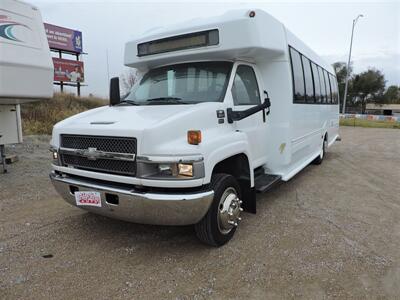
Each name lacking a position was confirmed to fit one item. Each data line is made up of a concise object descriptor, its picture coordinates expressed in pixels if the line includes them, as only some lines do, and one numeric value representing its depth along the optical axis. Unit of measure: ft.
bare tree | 91.76
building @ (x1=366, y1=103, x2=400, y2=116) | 207.31
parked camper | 18.12
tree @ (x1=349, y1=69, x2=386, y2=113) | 202.49
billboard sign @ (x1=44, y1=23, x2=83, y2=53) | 83.30
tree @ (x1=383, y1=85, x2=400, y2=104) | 217.15
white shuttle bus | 10.57
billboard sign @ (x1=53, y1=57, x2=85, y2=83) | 81.61
